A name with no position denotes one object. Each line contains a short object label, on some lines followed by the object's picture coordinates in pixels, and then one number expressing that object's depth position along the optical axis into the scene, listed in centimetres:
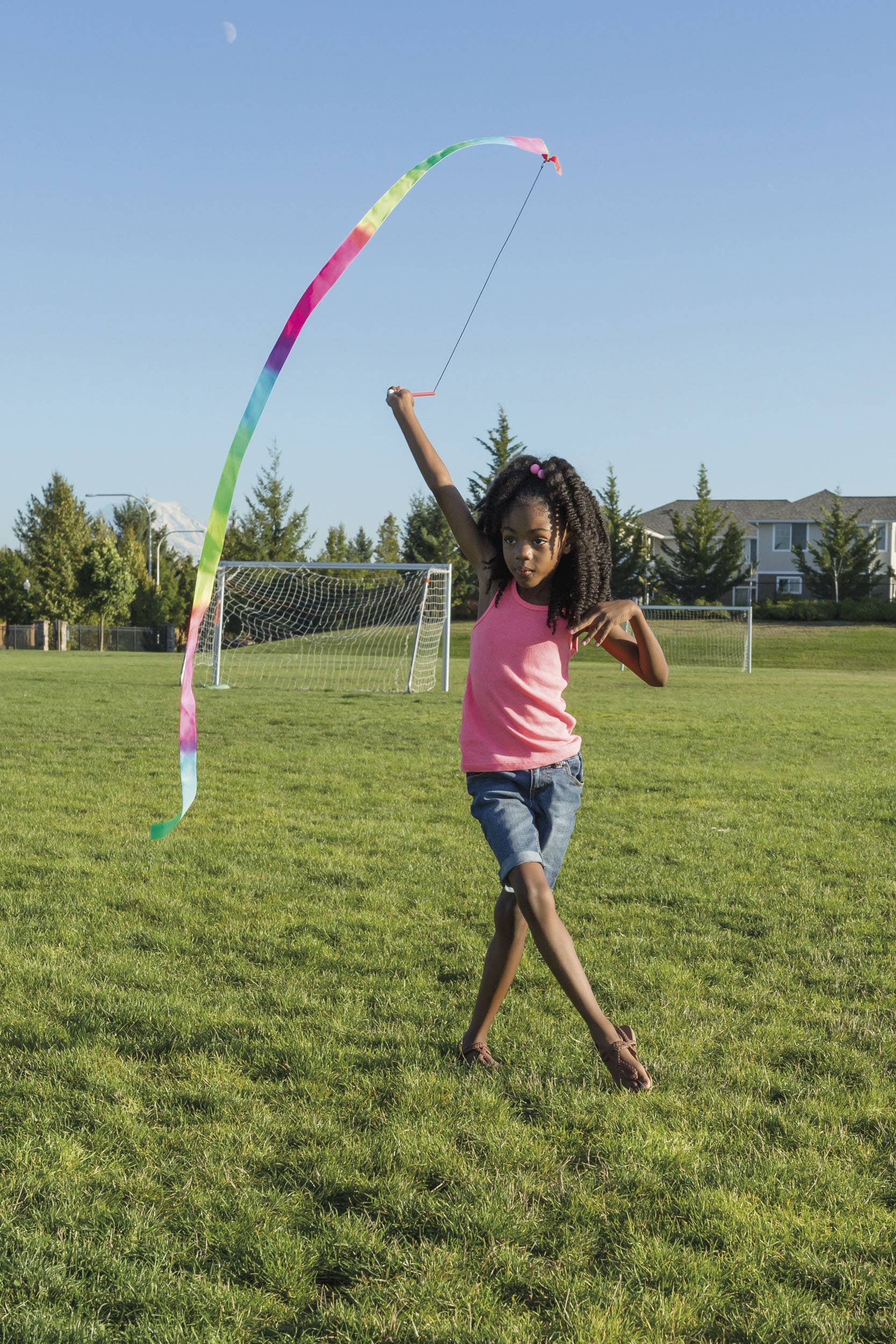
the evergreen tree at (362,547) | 7444
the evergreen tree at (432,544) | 5884
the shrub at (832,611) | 5197
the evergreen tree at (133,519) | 7414
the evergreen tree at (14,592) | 5638
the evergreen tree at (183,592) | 5647
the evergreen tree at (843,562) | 5853
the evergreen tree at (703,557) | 5794
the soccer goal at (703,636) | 4053
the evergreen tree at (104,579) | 4609
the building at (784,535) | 6919
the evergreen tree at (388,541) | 7562
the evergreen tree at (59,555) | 5112
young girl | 339
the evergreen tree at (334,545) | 6000
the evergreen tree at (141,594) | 5638
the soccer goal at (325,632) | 2277
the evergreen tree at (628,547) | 5750
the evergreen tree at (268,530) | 4812
